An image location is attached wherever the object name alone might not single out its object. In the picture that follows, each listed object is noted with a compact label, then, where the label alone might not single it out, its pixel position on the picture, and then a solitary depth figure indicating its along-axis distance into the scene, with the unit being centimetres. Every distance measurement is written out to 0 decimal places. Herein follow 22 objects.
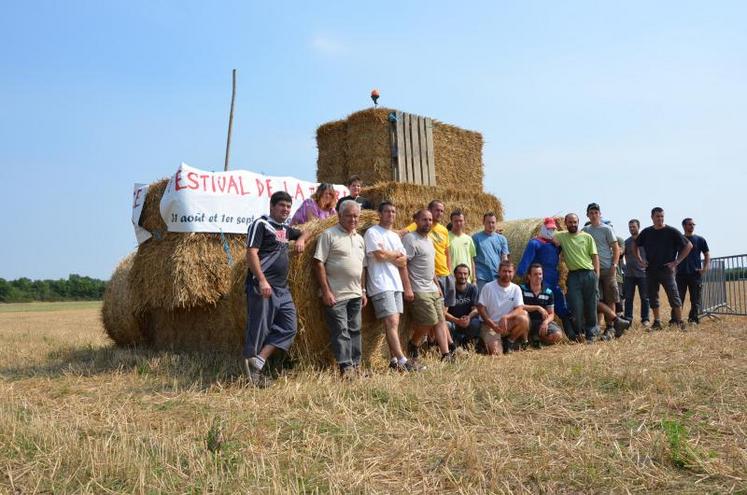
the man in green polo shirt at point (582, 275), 824
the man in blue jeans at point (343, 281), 582
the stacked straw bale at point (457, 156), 1088
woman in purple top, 675
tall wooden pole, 1209
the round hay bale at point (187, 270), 723
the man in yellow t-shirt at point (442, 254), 708
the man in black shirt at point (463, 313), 766
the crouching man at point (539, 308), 791
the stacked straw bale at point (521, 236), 945
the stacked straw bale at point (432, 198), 898
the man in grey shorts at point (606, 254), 893
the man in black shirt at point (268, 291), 548
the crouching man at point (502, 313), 743
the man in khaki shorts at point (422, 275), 658
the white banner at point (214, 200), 734
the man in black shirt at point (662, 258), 910
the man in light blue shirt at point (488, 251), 830
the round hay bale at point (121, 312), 867
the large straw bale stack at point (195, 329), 756
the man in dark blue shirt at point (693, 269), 985
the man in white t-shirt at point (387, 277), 611
